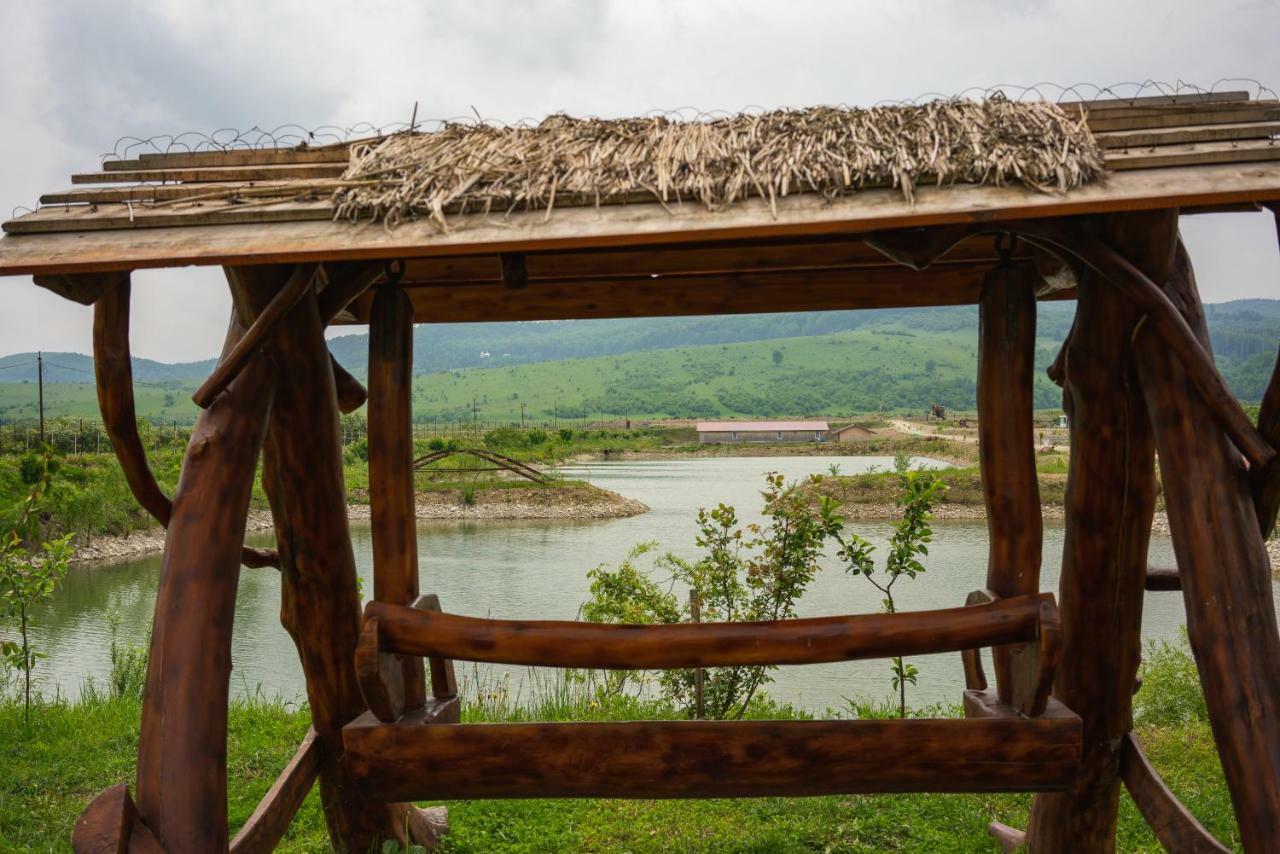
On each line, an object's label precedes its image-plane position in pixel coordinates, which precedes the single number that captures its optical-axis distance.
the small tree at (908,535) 5.98
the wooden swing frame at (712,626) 2.68
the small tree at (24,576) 6.24
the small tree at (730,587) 6.40
